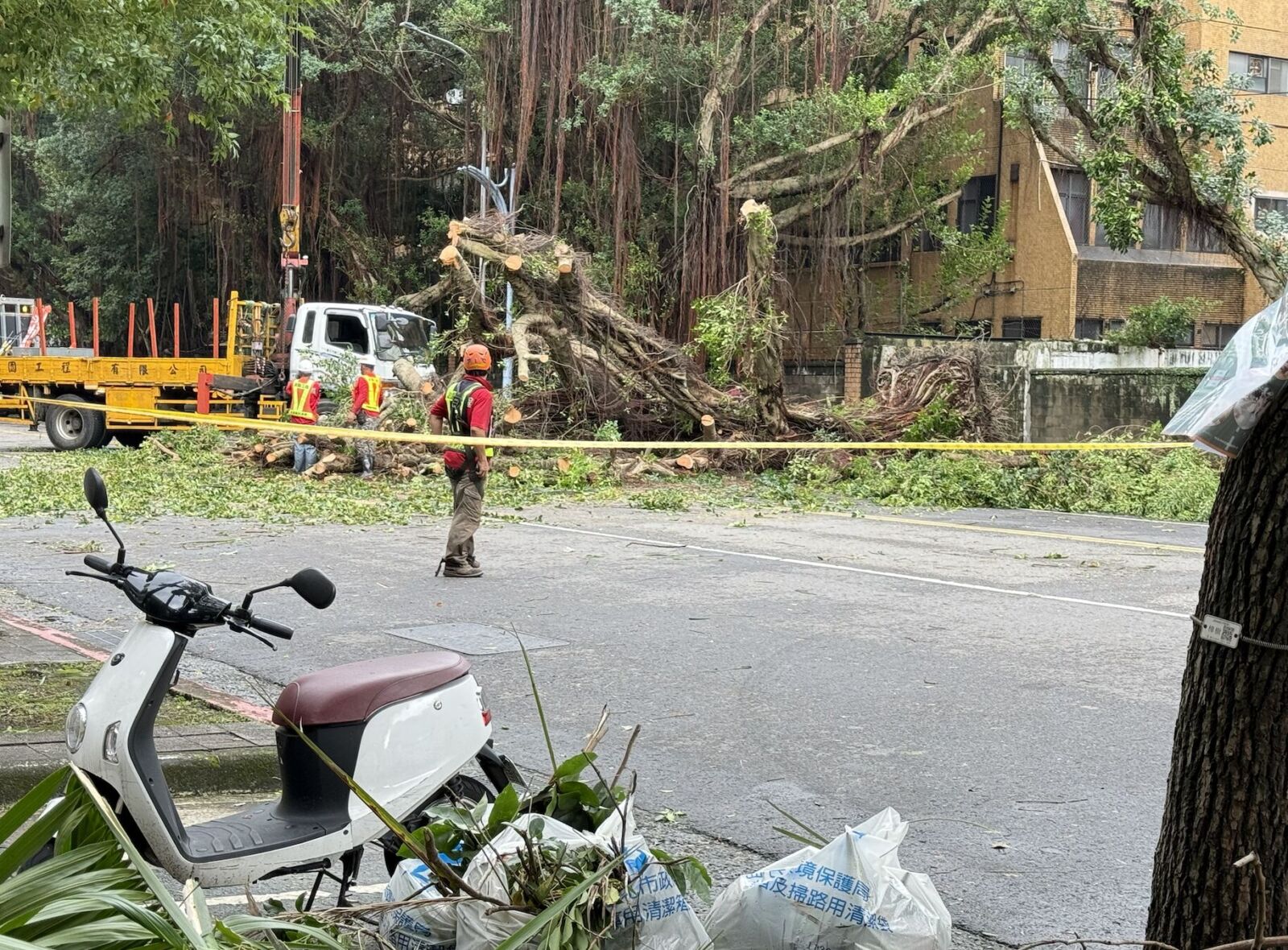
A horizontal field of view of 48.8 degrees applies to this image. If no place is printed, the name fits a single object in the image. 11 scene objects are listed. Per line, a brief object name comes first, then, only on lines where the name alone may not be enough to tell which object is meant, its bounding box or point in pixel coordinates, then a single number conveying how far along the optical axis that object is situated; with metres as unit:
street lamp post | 29.25
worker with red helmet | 11.38
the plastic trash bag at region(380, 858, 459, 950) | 3.03
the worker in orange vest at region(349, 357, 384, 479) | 20.38
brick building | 34.81
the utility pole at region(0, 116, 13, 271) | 6.15
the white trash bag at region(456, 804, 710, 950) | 2.92
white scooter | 3.73
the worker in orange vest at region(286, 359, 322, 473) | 20.67
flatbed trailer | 25.22
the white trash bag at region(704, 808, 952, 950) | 2.99
